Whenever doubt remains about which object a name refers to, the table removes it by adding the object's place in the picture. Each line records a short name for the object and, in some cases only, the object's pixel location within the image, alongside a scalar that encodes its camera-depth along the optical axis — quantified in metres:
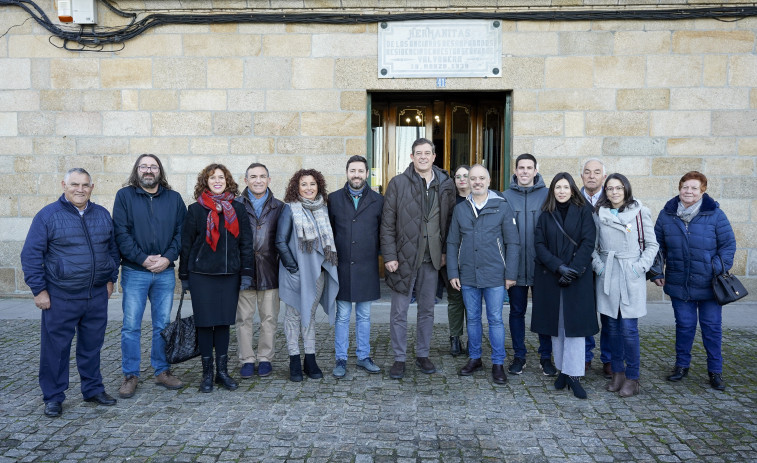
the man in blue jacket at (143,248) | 4.23
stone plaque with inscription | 7.33
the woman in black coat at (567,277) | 4.25
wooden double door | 8.45
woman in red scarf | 4.26
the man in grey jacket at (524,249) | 4.79
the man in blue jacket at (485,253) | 4.62
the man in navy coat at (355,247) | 4.73
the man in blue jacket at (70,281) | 3.85
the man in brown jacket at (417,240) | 4.71
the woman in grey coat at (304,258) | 4.59
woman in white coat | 4.25
